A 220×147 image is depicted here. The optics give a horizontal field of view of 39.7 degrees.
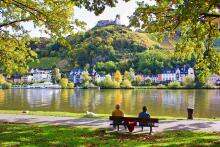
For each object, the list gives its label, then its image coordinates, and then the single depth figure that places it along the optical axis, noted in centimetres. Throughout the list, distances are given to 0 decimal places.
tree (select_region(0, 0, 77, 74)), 1710
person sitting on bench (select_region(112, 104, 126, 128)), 1618
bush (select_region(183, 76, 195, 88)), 13233
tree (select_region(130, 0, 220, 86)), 1516
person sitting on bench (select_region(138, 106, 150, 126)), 1557
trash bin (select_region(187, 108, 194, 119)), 2070
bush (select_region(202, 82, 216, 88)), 13169
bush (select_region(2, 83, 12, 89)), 15654
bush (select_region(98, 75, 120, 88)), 14328
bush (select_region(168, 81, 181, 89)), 13840
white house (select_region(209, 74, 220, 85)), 15227
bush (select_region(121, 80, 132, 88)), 14378
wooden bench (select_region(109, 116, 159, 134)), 1449
